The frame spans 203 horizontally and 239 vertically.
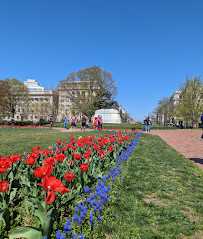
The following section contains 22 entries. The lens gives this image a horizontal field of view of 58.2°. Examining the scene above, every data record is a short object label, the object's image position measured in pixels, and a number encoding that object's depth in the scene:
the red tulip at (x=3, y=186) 1.76
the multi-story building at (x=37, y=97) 83.58
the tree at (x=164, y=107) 59.71
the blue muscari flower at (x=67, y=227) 1.68
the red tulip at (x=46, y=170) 1.73
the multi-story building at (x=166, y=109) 59.62
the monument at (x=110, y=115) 34.56
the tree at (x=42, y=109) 58.89
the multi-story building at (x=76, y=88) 40.91
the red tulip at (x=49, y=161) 2.33
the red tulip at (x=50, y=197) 1.43
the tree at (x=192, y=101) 32.66
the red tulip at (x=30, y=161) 2.46
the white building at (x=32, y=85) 124.16
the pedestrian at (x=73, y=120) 17.88
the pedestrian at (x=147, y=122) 17.94
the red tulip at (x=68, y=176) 1.92
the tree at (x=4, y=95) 39.66
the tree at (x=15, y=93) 45.31
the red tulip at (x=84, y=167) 2.43
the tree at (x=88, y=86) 40.81
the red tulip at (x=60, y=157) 2.90
